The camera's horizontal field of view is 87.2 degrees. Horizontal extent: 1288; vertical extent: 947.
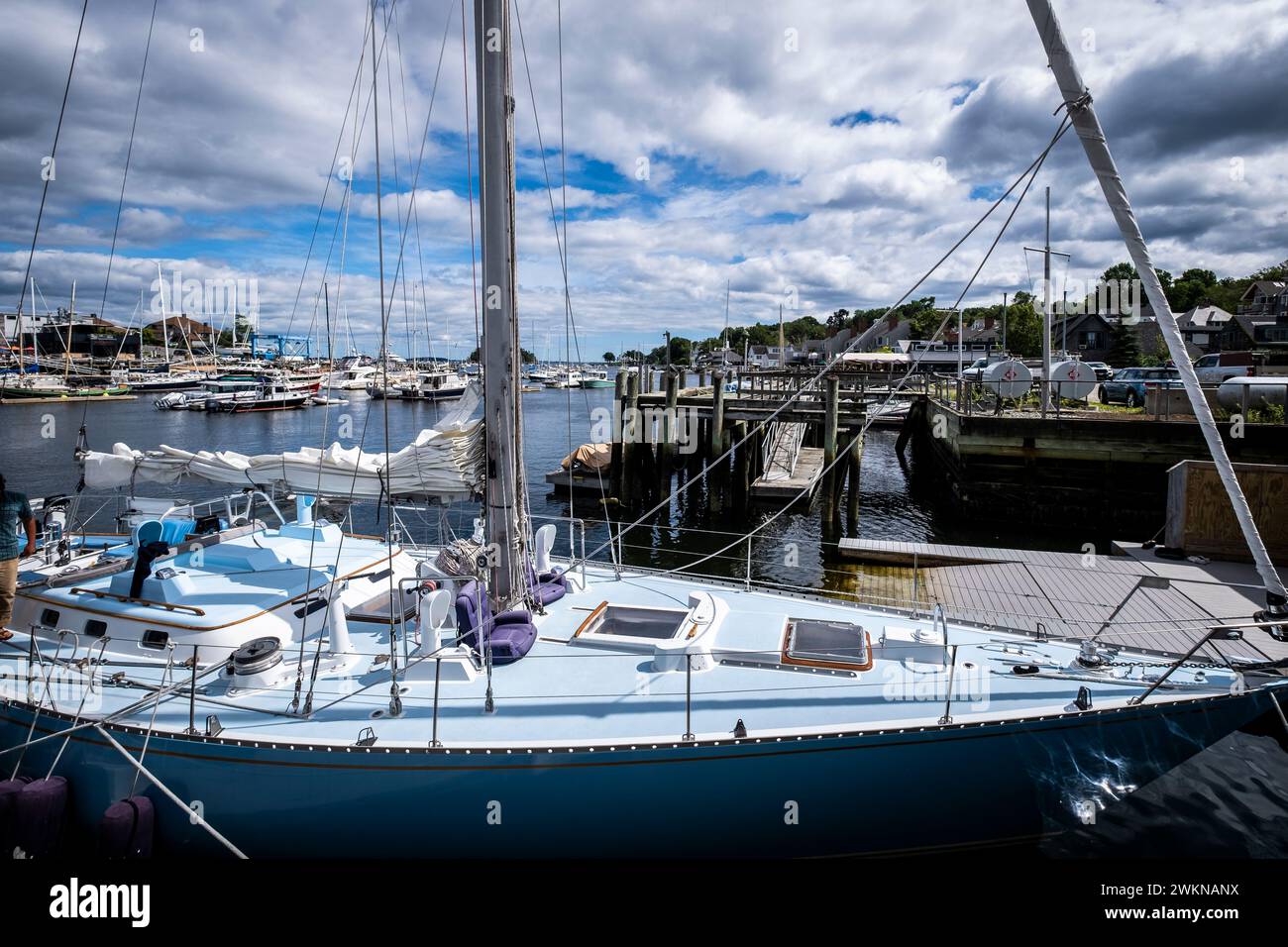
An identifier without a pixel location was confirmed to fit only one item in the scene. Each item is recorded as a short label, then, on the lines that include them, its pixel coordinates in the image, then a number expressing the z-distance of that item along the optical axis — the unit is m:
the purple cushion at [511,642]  6.75
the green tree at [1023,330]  83.62
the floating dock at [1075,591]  10.52
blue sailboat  5.54
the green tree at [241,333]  111.25
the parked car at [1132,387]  30.72
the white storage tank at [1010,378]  29.05
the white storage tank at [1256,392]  22.53
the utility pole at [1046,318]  24.76
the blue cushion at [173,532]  8.83
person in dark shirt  7.11
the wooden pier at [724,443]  25.94
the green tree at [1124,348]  62.01
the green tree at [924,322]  108.88
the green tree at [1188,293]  78.19
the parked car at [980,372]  37.84
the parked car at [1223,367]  31.65
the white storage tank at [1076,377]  27.83
